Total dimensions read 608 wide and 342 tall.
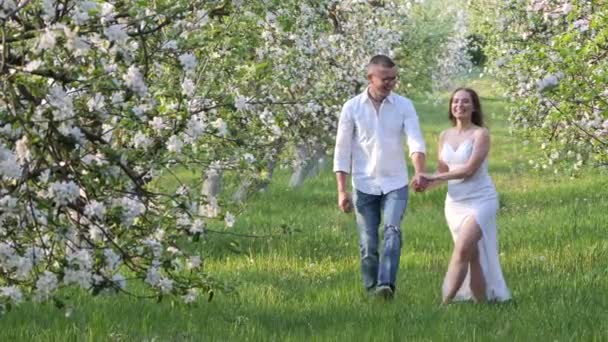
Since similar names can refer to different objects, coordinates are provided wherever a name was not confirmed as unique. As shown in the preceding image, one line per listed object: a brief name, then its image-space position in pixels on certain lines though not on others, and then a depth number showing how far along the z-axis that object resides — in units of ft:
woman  60.85
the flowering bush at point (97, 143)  31.14
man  61.31
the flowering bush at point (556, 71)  61.82
